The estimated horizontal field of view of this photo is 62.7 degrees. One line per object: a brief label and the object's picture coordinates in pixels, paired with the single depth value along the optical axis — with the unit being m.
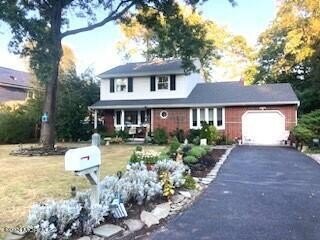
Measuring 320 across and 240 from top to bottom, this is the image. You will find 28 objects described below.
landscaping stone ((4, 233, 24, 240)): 3.12
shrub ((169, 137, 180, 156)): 8.00
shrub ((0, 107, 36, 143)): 16.12
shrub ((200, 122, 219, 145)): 14.95
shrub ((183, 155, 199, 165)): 7.39
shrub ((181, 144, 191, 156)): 8.16
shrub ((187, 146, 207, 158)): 7.91
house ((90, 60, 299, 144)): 15.49
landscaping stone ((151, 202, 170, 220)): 4.19
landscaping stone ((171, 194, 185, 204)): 4.83
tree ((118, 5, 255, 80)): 26.44
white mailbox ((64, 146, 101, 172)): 3.26
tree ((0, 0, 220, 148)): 10.65
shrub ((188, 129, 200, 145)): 15.30
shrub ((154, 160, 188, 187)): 5.36
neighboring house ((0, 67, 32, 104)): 26.04
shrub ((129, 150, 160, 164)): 6.26
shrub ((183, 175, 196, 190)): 5.67
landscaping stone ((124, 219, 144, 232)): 3.70
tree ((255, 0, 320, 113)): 18.36
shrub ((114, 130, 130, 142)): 16.73
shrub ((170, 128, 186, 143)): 16.00
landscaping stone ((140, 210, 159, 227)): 3.93
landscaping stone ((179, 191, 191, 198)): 5.18
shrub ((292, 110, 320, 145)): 12.73
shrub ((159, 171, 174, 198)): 4.86
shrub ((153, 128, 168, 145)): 15.62
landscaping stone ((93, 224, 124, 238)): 3.35
